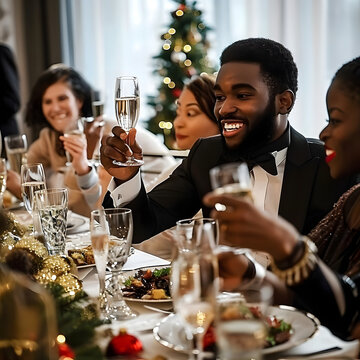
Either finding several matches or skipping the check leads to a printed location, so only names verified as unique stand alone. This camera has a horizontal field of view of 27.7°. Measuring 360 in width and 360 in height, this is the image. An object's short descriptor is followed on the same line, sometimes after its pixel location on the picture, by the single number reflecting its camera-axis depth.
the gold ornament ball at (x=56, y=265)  1.63
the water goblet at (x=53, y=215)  1.95
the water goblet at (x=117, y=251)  1.60
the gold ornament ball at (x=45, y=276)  1.59
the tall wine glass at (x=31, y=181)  2.21
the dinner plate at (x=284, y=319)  1.31
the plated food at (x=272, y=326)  0.99
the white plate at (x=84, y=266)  1.98
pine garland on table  1.17
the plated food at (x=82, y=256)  2.01
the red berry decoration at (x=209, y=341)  1.29
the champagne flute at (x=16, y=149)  3.00
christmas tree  4.98
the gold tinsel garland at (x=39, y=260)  1.50
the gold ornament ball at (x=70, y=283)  1.53
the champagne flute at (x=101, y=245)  1.56
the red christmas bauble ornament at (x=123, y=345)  1.27
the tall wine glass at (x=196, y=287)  1.12
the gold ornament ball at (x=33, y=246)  1.69
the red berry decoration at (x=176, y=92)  5.02
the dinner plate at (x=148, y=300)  1.65
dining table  1.33
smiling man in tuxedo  2.15
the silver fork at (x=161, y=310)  1.62
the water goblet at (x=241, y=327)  0.93
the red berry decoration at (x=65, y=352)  1.12
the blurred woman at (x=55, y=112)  3.87
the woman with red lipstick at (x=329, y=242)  1.14
